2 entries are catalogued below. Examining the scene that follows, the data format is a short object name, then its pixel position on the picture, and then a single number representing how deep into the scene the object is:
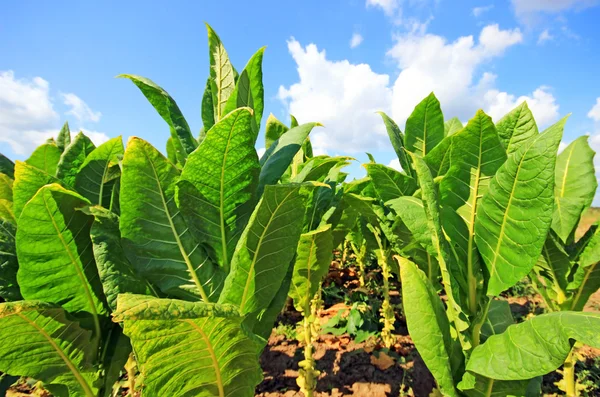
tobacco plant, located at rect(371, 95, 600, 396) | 1.24
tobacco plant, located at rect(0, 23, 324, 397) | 1.07
